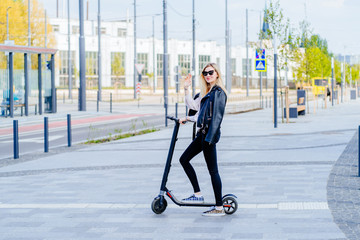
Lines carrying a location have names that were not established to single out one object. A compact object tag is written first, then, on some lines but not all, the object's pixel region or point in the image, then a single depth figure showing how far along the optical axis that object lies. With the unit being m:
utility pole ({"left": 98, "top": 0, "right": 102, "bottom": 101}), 53.12
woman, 6.80
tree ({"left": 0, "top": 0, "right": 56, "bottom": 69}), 61.19
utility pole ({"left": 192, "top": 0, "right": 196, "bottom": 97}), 59.85
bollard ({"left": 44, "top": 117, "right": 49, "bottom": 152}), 14.44
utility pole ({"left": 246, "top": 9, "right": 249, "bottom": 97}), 72.72
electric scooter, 7.03
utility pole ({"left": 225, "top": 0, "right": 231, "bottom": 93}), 65.44
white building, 93.98
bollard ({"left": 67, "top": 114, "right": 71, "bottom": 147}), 15.81
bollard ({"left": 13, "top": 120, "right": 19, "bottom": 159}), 13.38
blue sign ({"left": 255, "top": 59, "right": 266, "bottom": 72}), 23.41
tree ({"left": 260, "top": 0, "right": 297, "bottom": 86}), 26.11
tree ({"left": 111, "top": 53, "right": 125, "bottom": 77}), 92.06
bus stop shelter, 28.00
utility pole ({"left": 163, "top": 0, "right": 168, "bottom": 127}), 38.06
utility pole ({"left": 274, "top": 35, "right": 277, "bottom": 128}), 21.64
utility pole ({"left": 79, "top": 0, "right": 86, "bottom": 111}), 32.84
